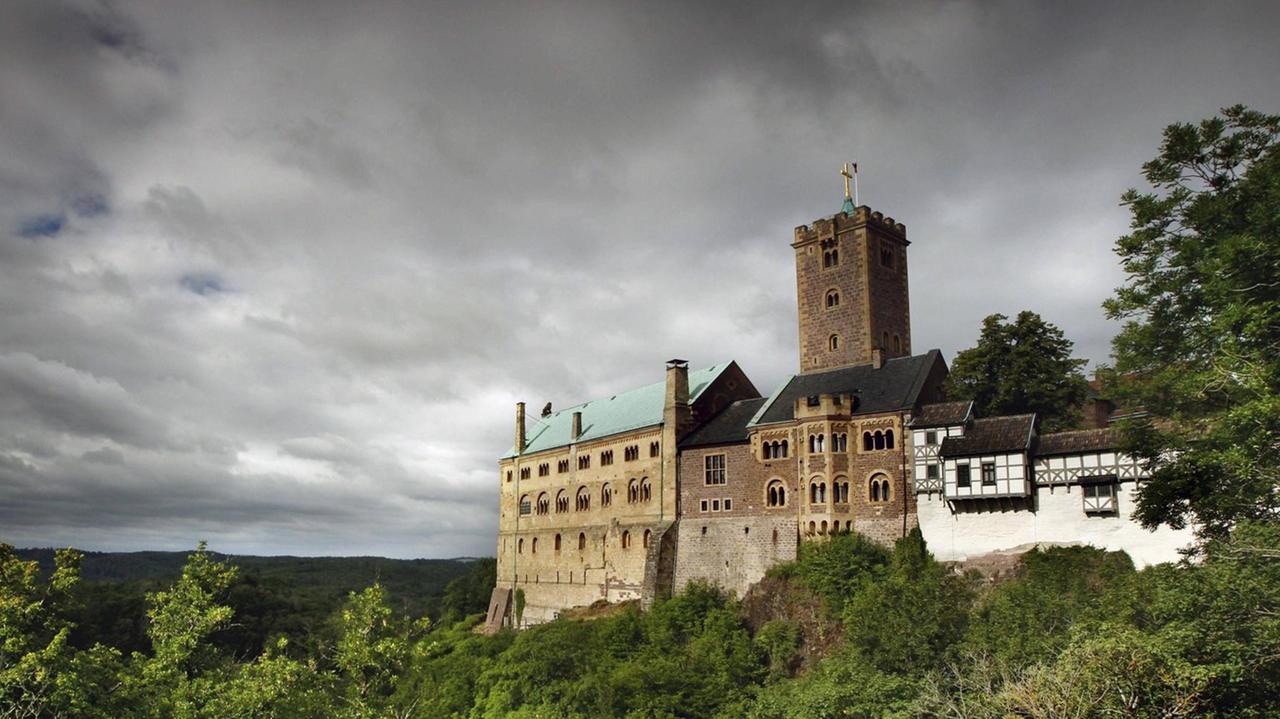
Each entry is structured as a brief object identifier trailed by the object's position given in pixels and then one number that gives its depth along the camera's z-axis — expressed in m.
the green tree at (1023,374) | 47.75
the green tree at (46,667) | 23.17
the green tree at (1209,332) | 25.12
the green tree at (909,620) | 35.47
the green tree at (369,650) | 27.56
